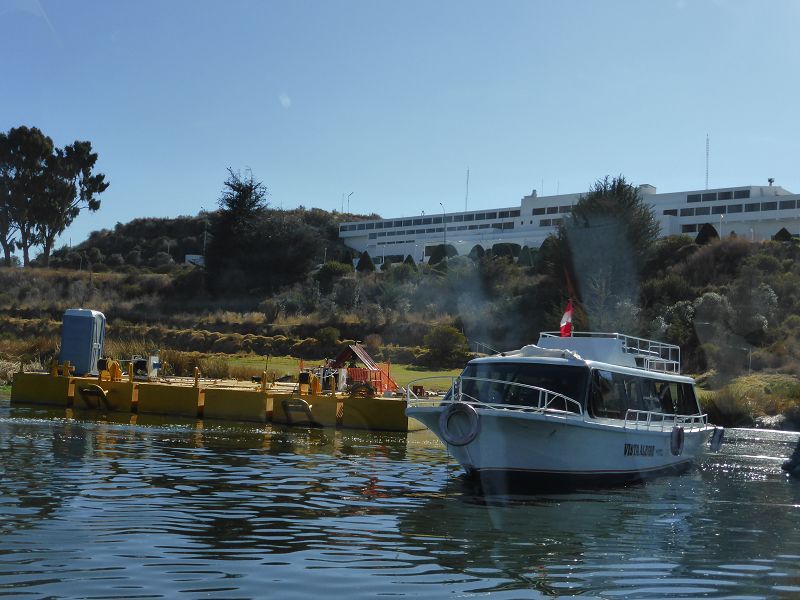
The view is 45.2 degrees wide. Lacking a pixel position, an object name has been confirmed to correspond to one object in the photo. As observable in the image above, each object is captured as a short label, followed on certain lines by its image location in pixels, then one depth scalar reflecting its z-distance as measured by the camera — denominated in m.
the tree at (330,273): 78.94
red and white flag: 22.50
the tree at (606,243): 58.44
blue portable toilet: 34.28
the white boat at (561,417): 17.38
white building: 82.12
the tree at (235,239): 79.69
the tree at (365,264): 88.62
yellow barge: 28.09
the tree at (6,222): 84.50
